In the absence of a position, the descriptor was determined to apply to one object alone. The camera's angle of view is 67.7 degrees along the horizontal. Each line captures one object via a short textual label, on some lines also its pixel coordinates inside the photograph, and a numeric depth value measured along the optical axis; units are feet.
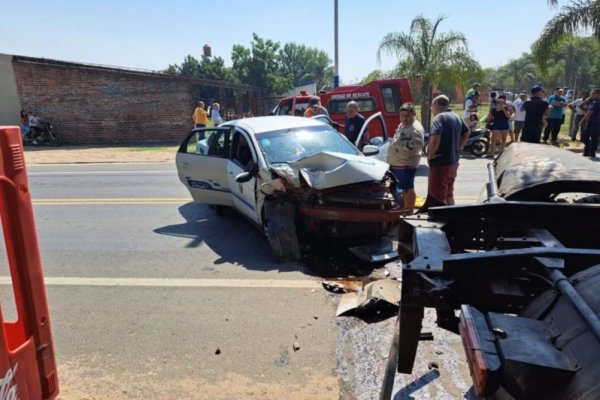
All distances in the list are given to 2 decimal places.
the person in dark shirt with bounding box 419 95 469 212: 18.86
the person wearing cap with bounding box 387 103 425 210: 19.90
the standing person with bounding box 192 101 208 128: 54.85
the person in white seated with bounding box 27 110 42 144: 66.85
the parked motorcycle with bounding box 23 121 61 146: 67.15
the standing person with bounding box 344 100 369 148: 28.02
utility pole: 72.38
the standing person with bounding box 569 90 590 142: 49.06
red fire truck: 40.63
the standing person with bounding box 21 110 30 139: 67.00
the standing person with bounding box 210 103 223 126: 58.80
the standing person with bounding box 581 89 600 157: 37.37
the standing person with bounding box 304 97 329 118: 37.11
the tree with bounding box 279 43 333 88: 262.47
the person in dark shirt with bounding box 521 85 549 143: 35.35
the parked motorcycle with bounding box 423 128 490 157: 43.80
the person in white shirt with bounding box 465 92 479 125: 46.03
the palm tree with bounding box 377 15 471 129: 57.26
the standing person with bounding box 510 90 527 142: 47.69
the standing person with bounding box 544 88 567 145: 46.60
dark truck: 4.73
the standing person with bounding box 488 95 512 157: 40.37
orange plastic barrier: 5.43
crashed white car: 16.25
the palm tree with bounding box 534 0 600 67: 43.52
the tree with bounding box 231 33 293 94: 182.34
